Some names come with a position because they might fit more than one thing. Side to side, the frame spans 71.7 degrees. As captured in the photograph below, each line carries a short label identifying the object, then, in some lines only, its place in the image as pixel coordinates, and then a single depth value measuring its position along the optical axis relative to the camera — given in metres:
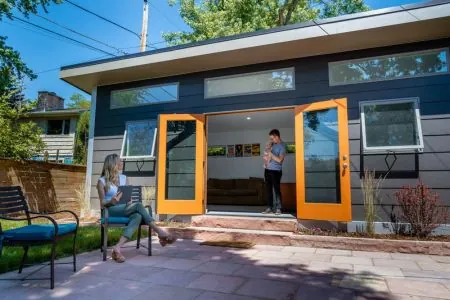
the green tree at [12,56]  6.66
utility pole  11.41
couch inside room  8.31
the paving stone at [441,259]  3.35
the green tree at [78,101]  33.66
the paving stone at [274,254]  3.56
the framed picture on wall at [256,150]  10.23
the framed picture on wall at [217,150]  10.71
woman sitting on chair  3.24
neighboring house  16.16
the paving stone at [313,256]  3.46
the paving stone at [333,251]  3.74
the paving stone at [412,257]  3.44
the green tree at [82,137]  13.49
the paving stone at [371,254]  3.58
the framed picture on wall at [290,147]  9.86
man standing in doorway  5.32
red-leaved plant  3.94
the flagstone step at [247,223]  4.54
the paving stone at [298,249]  3.86
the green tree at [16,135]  7.46
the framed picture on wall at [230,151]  10.59
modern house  4.39
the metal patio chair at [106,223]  3.16
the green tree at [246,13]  12.98
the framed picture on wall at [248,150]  10.38
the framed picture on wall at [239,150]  10.48
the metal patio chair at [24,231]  2.32
